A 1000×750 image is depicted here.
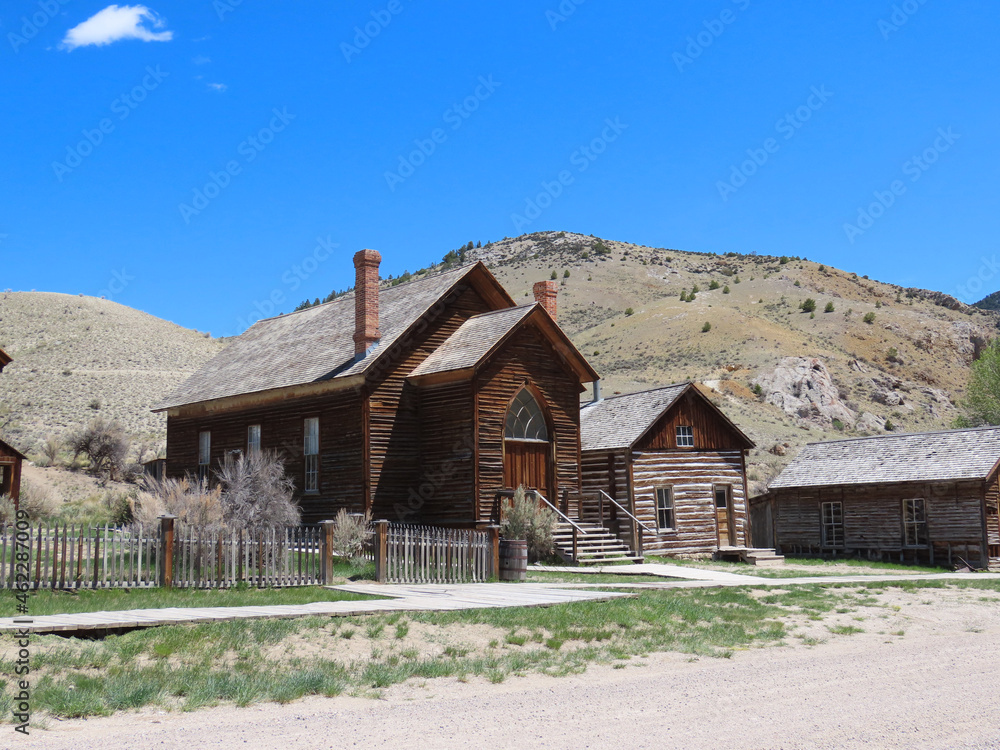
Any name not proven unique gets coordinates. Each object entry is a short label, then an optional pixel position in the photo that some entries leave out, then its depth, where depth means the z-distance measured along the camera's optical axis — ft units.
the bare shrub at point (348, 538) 66.54
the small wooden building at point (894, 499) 91.61
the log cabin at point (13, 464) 95.45
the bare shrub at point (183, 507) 62.08
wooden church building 79.61
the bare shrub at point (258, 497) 69.00
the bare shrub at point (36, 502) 99.73
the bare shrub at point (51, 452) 141.59
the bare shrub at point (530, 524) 76.59
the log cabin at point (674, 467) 93.56
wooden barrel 60.13
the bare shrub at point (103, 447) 137.18
